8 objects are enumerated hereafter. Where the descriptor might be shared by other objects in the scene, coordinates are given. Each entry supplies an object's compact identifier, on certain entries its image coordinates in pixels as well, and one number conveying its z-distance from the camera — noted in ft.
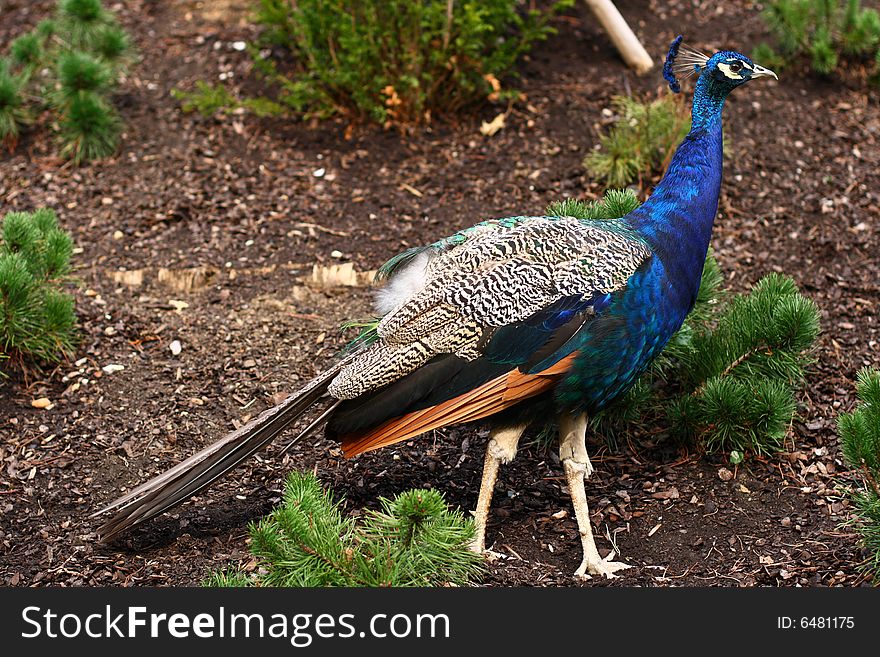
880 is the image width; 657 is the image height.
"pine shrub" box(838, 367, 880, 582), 22.07
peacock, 24.14
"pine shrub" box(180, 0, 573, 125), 39.06
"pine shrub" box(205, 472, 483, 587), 20.99
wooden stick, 42.88
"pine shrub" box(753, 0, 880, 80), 42.47
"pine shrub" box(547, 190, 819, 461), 27.86
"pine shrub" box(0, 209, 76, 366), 30.30
